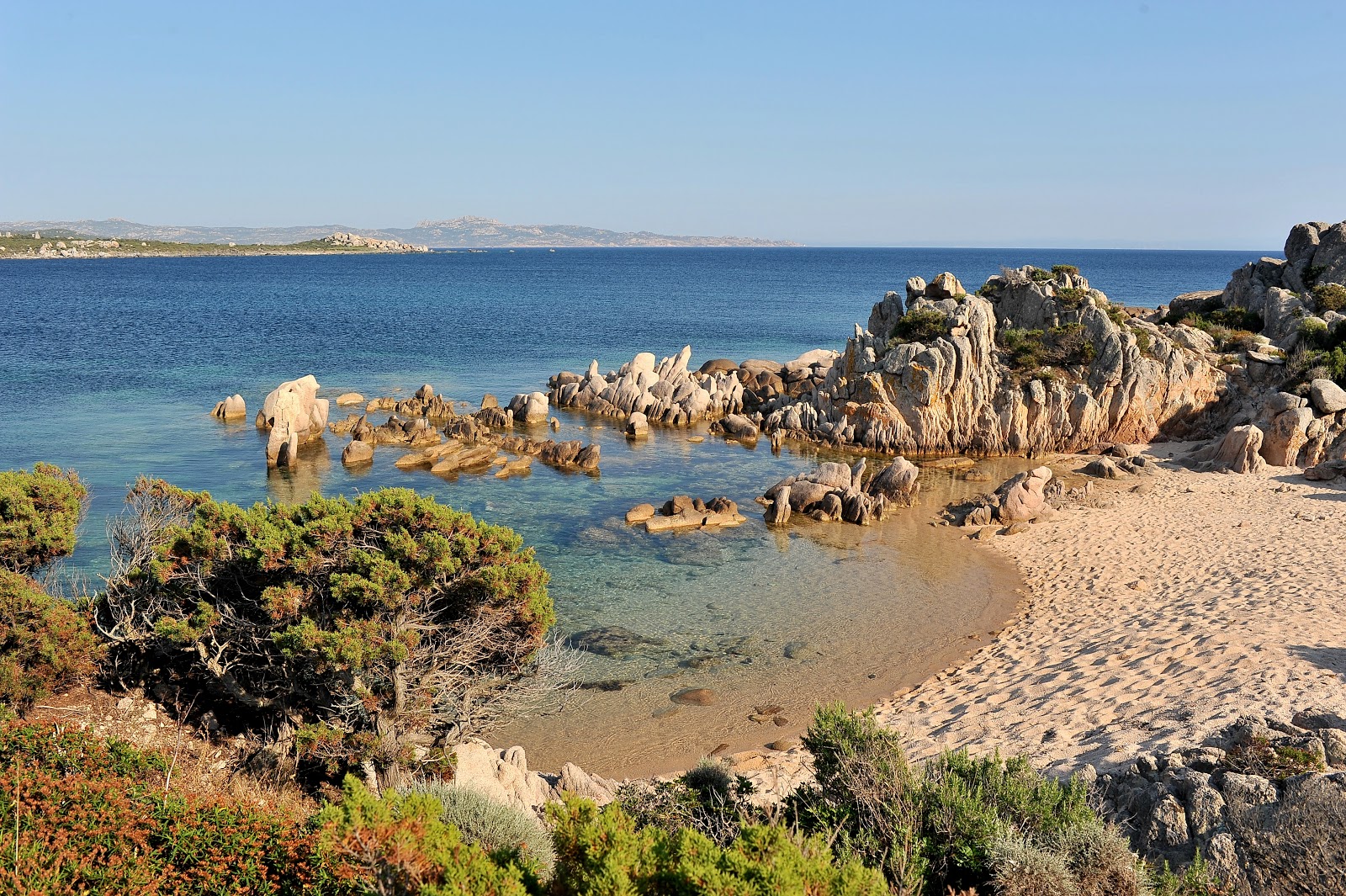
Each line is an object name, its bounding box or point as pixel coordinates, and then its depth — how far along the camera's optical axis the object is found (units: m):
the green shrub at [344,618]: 11.19
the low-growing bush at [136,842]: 7.30
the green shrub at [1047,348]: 38.09
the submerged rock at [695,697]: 17.02
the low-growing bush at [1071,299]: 39.38
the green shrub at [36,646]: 11.43
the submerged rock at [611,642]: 19.11
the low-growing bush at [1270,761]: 9.66
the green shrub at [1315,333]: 37.12
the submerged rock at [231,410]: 41.06
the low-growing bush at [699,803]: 9.55
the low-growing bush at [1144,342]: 38.00
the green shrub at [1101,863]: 7.74
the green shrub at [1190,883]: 7.88
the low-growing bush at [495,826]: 8.30
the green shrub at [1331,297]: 40.69
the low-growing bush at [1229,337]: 40.66
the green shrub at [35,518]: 13.18
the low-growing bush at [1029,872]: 7.50
